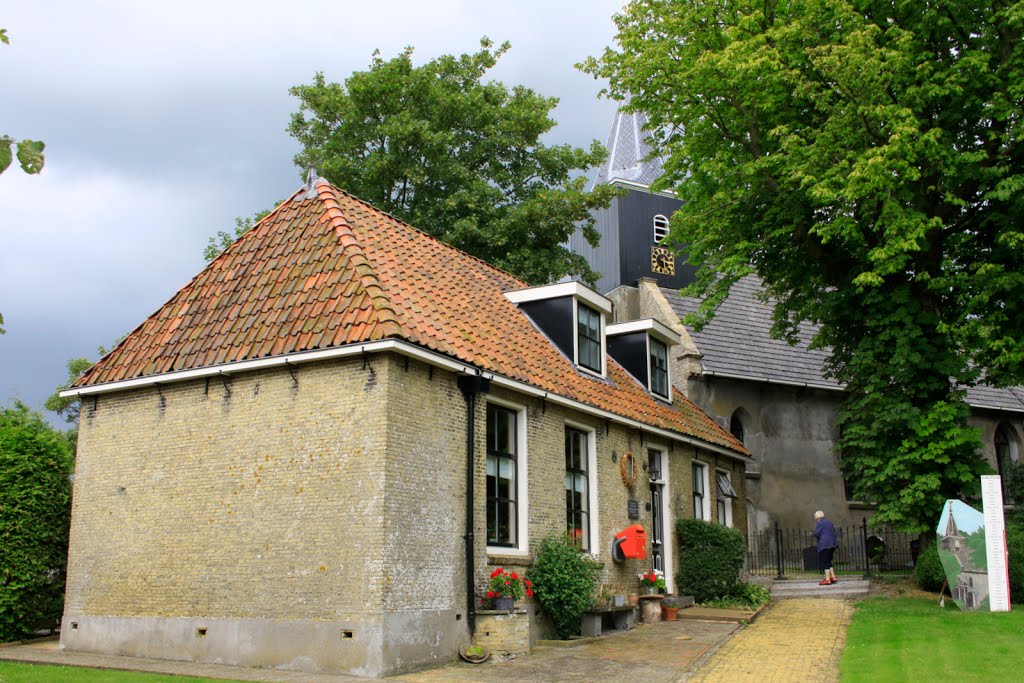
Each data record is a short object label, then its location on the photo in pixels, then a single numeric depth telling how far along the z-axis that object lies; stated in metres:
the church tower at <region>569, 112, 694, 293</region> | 30.14
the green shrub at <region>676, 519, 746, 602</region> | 19.17
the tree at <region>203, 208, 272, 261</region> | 26.02
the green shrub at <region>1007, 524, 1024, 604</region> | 17.12
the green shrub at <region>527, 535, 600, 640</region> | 14.19
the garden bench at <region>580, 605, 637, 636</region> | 15.46
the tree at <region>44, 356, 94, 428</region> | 33.17
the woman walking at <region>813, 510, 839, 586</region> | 22.17
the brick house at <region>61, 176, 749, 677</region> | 11.62
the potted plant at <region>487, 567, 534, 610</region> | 12.96
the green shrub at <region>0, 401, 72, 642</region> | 14.51
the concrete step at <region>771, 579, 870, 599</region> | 20.46
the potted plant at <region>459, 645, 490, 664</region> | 12.12
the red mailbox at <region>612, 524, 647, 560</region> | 16.77
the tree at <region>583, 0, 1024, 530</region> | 16.59
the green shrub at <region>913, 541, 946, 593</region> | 18.06
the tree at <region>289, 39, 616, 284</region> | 26.77
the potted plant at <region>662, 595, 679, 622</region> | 17.42
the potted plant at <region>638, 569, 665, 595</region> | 17.78
